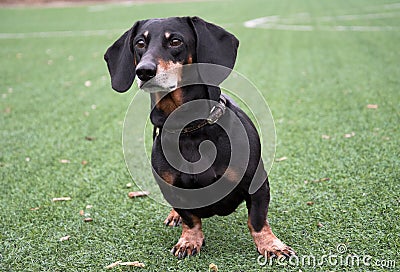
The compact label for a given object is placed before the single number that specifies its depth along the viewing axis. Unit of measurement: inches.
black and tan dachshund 93.4
